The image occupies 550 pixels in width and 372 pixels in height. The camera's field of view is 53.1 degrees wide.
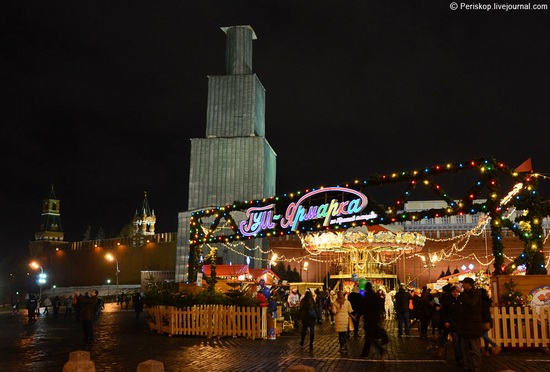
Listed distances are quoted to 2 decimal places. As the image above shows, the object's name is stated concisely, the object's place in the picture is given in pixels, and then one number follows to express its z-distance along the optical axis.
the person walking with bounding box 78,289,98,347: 14.21
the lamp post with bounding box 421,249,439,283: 42.59
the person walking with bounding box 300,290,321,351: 12.93
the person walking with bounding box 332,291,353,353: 12.07
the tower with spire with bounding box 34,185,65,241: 121.69
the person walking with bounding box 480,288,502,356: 8.34
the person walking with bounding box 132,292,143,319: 26.14
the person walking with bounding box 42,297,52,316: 32.53
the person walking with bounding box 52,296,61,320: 28.89
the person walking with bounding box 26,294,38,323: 24.52
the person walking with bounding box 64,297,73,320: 28.82
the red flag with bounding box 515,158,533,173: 16.92
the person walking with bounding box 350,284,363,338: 10.67
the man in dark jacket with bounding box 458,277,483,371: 8.00
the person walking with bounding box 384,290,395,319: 25.02
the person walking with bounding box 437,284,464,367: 9.59
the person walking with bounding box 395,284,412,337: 15.70
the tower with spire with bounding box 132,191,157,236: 125.06
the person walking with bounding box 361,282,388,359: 10.09
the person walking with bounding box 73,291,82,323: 25.23
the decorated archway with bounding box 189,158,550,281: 15.12
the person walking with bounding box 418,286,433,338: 15.18
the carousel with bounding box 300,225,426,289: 26.88
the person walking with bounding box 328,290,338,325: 20.50
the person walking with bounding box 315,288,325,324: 21.23
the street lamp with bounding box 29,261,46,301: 40.82
